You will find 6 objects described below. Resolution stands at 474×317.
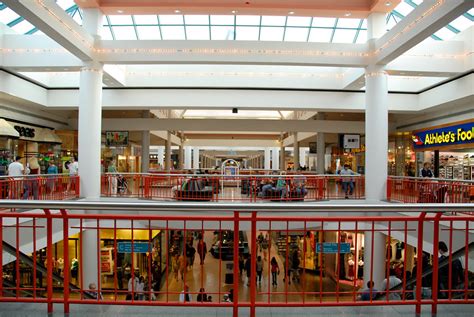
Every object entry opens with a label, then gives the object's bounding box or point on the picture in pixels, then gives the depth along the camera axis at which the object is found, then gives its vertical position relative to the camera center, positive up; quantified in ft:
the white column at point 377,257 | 44.62 -11.45
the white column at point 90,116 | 47.60 +5.32
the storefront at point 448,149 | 60.34 +2.08
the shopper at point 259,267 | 58.14 -17.20
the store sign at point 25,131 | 65.02 +4.75
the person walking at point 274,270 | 59.16 -16.91
